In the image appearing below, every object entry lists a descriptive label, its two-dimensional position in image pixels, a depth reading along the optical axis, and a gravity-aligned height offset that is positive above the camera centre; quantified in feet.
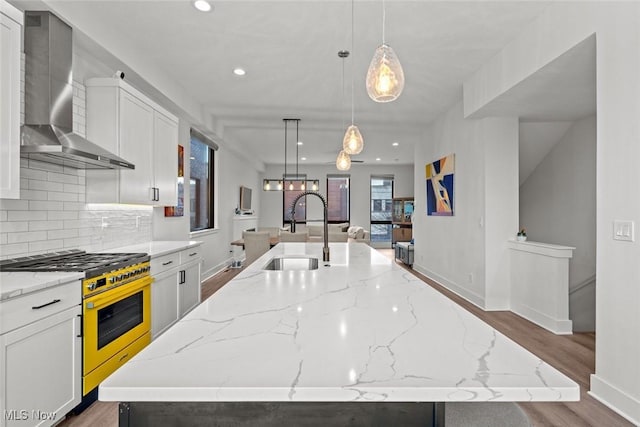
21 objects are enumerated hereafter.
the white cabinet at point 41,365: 4.99 -2.51
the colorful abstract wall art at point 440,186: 16.31 +1.41
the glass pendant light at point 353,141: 9.97 +2.13
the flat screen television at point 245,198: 26.87 +1.10
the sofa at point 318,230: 26.02 -1.57
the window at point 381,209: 35.73 +0.37
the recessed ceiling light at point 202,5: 8.11 +5.01
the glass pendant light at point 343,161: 13.14 +2.00
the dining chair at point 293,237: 18.66 -1.39
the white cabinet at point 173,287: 9.48 -2.40
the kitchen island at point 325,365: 2.10 -1.08
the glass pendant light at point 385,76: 5.45 +2.26
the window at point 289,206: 35.22 +0.41
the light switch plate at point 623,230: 6.40 -0.31
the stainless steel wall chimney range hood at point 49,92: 7.02 +2.57
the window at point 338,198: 35.76 +1.50
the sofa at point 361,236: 22.40 -1.64
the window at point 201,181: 18.49 +1.74
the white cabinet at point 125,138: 9.14 +2.10
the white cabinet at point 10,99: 5.78 +1.93
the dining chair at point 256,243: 17.31 -1.61
